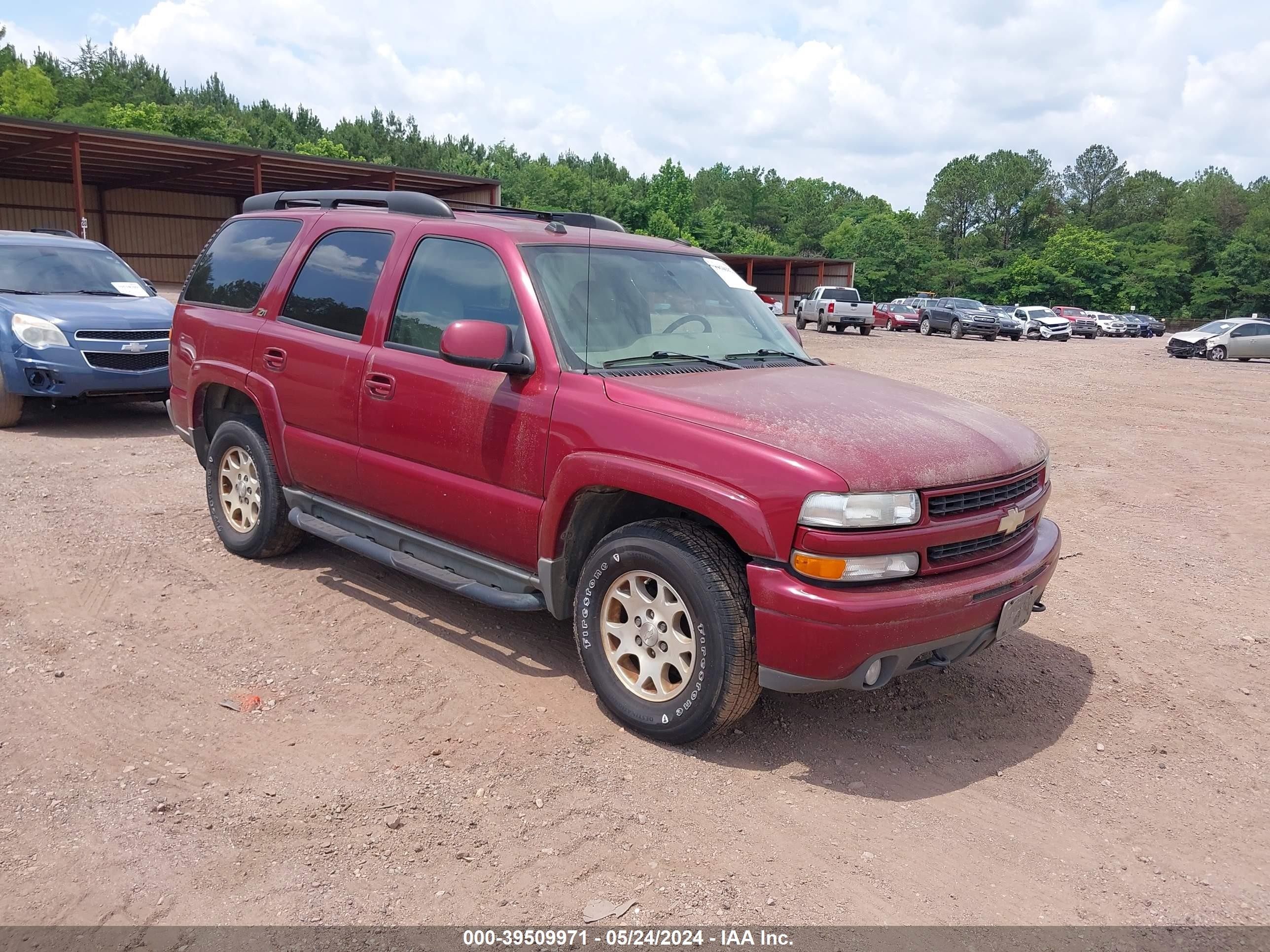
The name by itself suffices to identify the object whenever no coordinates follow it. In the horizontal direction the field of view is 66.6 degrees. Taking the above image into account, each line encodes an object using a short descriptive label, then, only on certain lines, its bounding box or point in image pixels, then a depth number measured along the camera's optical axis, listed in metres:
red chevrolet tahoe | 3.35
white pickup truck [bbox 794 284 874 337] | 38.81
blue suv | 8.95
